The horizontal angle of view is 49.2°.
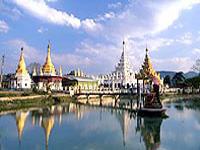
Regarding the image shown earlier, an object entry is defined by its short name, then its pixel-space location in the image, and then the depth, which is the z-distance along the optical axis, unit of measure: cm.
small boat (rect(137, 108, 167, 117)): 2242
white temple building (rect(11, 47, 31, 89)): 4419
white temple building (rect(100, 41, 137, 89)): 6938
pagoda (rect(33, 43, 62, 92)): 4631
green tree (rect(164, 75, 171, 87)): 8821
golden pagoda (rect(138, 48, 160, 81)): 2762
